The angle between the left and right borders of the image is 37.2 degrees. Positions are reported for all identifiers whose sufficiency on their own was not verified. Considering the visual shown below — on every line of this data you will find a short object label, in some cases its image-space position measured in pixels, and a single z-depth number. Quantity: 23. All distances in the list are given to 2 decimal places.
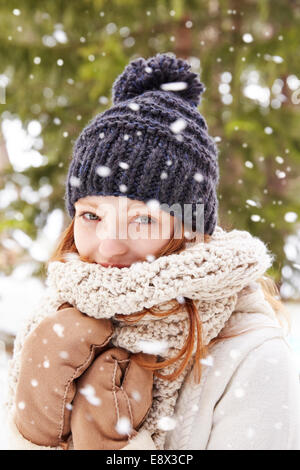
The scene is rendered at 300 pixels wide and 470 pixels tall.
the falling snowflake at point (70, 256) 0.98
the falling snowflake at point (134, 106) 0.96
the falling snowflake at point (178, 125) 0.95
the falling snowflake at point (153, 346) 0.89
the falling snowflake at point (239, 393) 0.89
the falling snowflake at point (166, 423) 0.91
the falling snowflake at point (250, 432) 0.86
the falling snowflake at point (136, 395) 0.86
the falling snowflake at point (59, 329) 0.86
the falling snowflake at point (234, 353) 0.93
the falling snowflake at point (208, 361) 0.94
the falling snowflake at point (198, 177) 0.97
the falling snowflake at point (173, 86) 1.05
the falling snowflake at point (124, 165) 0.91
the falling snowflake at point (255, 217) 2.22
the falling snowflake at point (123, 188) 0.91
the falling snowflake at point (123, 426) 0.84
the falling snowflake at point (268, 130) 2.16
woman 0.85
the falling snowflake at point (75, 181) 0.98
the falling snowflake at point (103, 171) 0.92
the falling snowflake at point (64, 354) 0.85
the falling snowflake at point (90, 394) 0.84
